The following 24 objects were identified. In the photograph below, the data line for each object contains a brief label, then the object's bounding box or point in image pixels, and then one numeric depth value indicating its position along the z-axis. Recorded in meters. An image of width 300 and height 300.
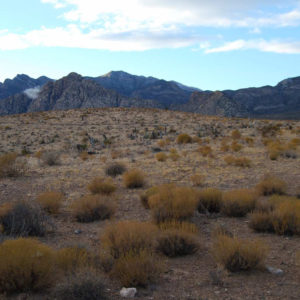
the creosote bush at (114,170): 17.90
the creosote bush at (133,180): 15.02
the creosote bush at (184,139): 31.46
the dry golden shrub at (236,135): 33.16
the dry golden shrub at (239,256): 6.77
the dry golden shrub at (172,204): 9.74
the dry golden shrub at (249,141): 28.43
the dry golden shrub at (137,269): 6.20
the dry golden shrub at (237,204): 10.63
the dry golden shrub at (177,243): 7.72
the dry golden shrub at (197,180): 15.05
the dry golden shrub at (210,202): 11.19
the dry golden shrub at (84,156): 23.61
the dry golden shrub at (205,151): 23.43
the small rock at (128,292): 5.87
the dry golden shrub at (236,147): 24.89
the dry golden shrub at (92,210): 10.59
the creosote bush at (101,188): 13.75
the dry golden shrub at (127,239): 7.15
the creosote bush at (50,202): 11.29
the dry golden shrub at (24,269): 5.70
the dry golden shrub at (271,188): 12.97
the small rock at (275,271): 6.77
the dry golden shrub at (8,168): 17.66
